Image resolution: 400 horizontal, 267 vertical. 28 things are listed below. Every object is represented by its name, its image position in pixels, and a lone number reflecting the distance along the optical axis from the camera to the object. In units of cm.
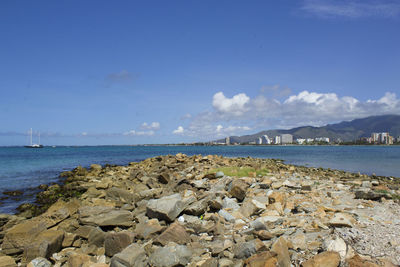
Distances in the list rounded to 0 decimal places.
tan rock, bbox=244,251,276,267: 477
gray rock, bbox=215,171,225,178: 1338
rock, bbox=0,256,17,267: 612
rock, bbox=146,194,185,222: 796
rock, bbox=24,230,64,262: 658
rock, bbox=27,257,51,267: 618
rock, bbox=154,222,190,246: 634
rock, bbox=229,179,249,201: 963
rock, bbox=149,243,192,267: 535
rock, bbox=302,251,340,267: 461
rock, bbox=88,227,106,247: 706
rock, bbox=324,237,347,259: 482
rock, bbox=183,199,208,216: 820
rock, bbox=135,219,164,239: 693
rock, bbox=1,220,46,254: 695
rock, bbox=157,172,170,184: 1457
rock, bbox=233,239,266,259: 525
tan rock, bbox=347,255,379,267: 442
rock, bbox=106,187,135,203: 1139
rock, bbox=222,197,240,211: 874
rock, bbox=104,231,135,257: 650
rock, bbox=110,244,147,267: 548
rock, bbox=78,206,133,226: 812
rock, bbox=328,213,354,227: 613
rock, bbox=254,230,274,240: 598
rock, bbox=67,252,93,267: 595
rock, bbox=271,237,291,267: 485
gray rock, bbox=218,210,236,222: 762
